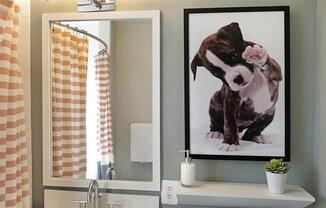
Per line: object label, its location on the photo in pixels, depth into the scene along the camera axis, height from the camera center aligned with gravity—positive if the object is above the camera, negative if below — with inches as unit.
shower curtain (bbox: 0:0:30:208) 56.7 -3.5
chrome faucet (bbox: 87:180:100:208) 65.9 -18.6
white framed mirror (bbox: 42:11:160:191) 66.6 -0.1
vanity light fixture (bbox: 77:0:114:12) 67.5 +18.6
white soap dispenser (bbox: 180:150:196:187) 61.9 -13.7
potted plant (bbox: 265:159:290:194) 58.1 -13.1
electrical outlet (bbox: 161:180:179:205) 65.4 -18.1
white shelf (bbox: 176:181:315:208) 57.3 -16.6
